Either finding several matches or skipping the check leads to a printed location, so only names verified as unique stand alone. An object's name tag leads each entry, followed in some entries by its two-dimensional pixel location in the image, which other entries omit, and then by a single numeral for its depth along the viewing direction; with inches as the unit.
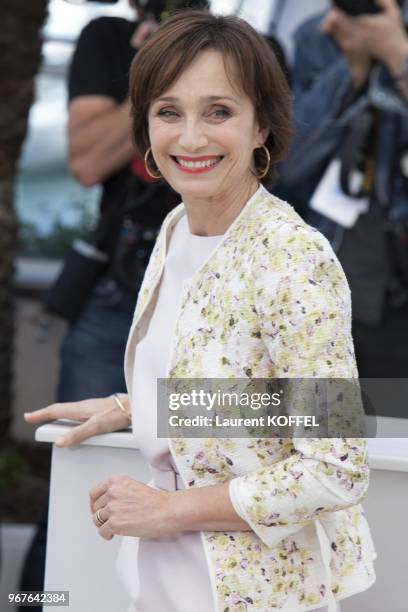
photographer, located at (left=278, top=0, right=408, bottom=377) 194.9
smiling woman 98.9
